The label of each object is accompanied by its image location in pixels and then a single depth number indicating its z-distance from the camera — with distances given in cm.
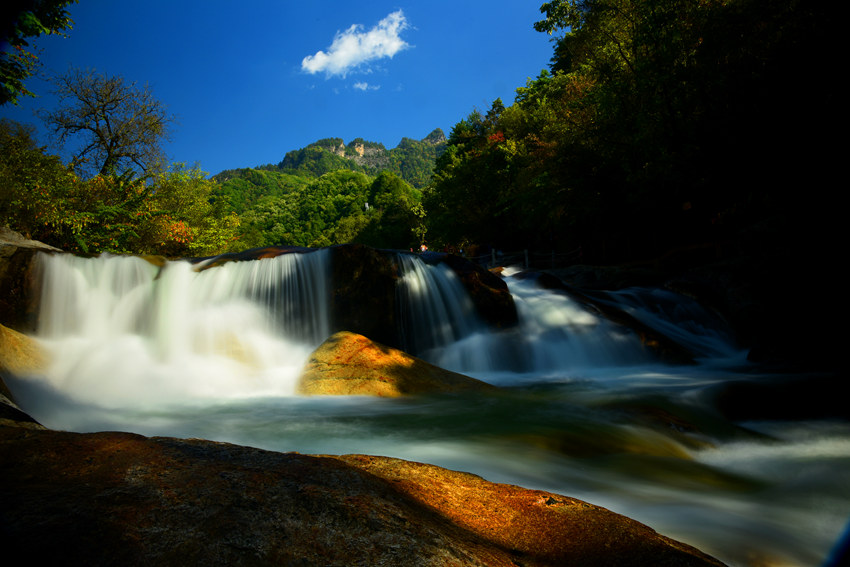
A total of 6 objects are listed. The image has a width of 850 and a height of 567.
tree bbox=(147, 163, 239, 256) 2029
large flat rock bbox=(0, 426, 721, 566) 124
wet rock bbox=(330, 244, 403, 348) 972
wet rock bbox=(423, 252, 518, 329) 1129
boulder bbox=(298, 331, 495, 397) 655
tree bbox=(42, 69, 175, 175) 2031
